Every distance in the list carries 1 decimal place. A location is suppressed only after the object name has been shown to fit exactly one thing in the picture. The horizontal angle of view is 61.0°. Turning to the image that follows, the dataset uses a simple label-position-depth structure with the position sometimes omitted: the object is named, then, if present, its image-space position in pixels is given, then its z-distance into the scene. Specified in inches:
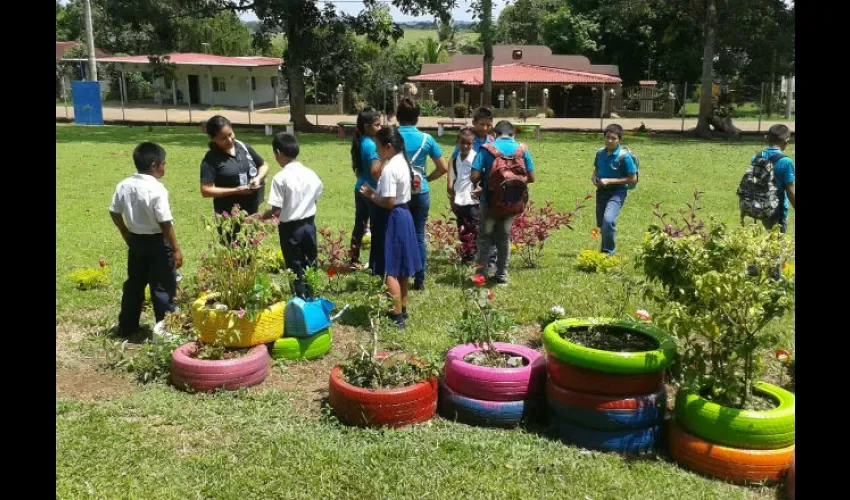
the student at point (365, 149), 265.2
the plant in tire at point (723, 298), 147.9
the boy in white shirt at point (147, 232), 217.6
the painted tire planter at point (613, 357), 156.6
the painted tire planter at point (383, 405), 169.8
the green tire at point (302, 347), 215.0
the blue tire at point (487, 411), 173.3
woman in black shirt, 248.4
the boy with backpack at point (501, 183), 274.1
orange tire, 147.3
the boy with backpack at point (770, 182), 280.7
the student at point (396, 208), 227.5
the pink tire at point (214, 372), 191.9
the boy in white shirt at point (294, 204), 232.7
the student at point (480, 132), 296.8
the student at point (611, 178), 319.9
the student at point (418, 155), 270.1
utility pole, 1266.0
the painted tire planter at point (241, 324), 201.5
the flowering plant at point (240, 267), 206.4
